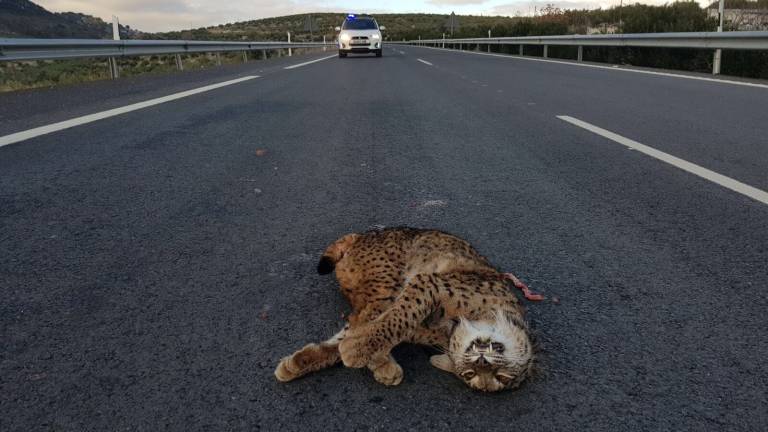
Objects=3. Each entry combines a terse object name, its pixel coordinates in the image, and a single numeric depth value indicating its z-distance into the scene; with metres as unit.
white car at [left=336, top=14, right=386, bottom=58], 28.72
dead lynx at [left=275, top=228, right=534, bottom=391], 1.99
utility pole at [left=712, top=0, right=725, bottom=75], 13.95
